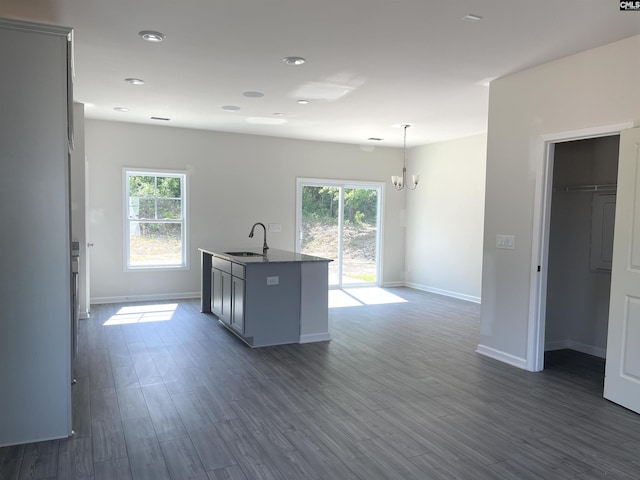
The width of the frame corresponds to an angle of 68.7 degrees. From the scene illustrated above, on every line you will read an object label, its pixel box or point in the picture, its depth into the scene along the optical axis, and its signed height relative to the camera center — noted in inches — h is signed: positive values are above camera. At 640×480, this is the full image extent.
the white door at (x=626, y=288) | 130.3 -19.8
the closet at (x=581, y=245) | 180.9 -10.9
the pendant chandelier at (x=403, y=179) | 292.8 +22.3
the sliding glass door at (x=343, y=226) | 333.1 -10.3
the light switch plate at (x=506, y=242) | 170.4 -9.5
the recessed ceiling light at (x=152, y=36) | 135.2 +50.6
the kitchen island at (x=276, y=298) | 188.1 -36.4
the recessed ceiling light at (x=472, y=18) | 119.9 +50.9
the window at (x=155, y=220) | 281.6 -7.2
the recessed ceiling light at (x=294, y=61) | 156.5 +51.0
